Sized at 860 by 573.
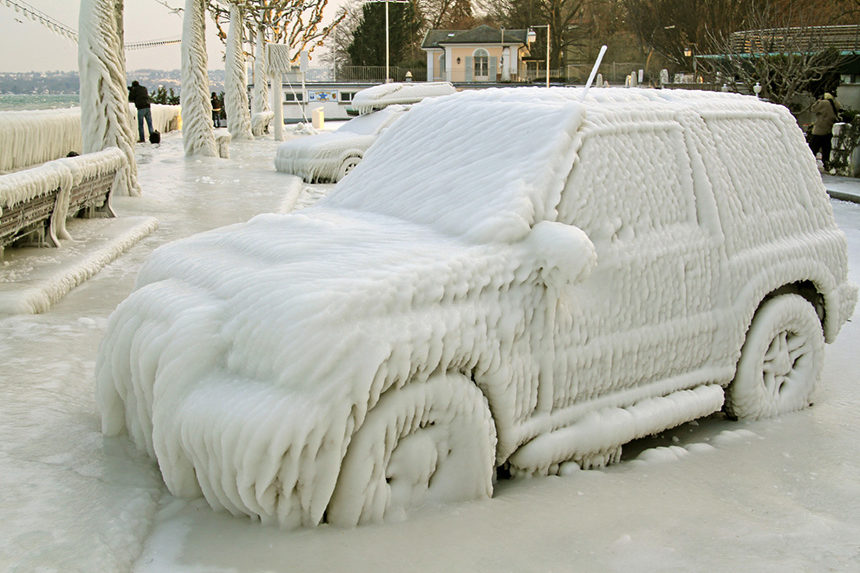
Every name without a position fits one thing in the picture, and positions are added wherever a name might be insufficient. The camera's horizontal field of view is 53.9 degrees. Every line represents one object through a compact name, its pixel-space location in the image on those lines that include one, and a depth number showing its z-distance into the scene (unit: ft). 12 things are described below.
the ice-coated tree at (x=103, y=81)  36.27
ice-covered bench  19.48
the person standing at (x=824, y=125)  57.52
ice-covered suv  8.16
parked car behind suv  47.73
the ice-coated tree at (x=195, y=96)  58.95
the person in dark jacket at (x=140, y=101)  74.74
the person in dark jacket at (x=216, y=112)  119.00
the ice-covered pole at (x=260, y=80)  97.40
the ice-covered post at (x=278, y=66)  84.84
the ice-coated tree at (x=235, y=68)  81.56
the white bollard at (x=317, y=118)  109.40
